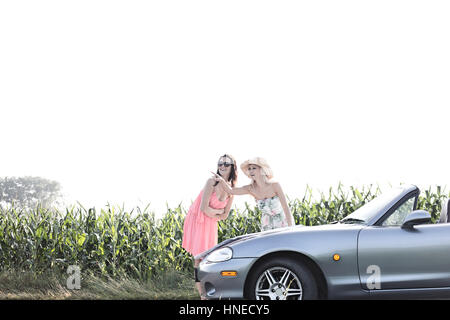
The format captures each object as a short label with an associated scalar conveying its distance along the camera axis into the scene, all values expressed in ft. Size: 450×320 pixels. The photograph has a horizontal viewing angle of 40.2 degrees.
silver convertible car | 23.65
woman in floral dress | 30.76
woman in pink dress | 31.53
